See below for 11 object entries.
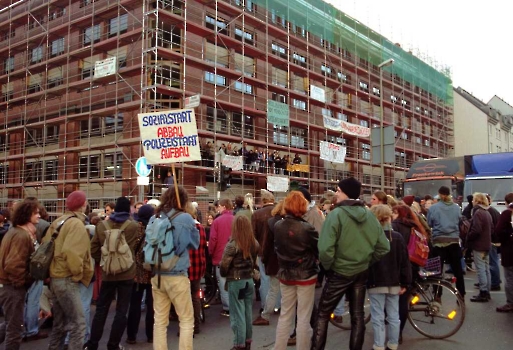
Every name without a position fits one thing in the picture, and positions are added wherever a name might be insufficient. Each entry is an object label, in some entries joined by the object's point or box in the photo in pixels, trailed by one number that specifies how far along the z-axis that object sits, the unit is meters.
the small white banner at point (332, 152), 24.92
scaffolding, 21.02
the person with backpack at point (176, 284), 4.82
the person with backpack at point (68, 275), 4.91
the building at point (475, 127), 49.44
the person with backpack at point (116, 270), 5.38
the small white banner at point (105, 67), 20.39
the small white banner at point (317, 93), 27.95
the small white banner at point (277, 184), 22.64
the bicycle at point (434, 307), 5.93
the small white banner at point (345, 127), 25.86
